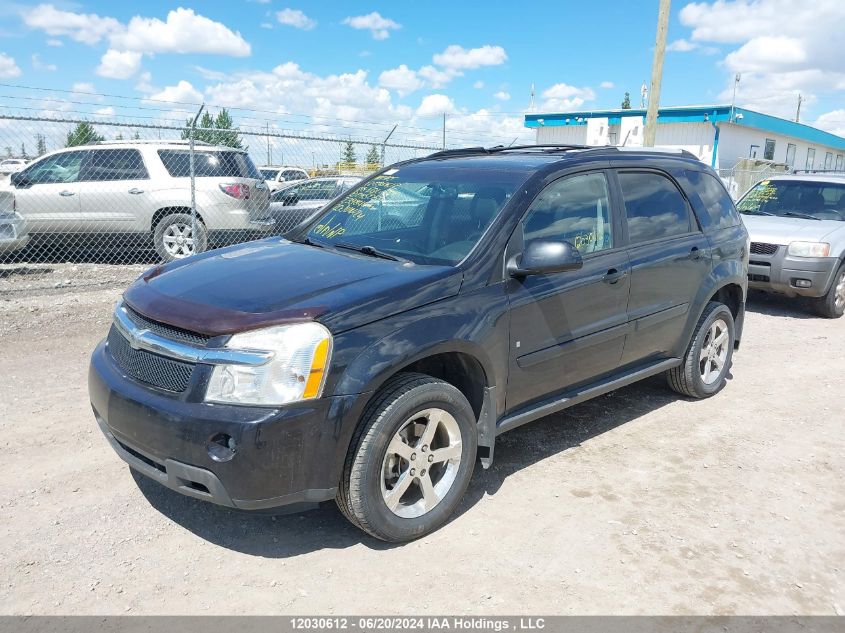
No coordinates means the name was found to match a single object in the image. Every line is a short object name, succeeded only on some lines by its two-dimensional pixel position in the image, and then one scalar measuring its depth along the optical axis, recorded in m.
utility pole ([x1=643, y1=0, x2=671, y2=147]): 11.91
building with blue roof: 30.08
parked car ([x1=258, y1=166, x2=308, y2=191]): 24.11
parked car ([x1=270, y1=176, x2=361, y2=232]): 11.58
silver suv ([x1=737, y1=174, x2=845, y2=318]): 8.40
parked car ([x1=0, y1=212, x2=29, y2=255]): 8.96
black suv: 2.94
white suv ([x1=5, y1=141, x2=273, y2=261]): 10.00
